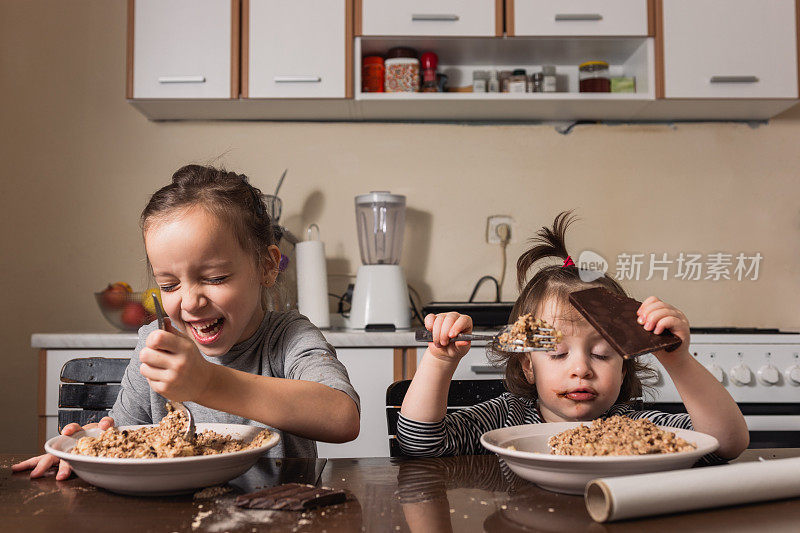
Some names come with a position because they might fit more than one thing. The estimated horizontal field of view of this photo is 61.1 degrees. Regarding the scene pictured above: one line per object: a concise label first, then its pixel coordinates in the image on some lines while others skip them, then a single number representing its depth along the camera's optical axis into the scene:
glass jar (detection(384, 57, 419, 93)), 2.27
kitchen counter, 1.94
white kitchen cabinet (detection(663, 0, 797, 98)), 2.20
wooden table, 0.58
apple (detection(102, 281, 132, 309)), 2.10
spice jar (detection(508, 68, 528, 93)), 2.34
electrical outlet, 2.53
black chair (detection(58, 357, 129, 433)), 1.20
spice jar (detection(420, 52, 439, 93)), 2.32
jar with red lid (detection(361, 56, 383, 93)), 2.27
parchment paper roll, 0.56
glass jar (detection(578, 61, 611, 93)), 2.33
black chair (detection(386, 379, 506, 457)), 1.13
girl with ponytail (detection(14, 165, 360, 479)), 0.73
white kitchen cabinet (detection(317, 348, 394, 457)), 1.95
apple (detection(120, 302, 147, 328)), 2.09
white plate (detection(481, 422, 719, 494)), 0.62
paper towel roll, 2.21
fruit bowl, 2.09
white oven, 1.94
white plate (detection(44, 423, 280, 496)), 0.64
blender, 2.15
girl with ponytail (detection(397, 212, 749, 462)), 0.86
